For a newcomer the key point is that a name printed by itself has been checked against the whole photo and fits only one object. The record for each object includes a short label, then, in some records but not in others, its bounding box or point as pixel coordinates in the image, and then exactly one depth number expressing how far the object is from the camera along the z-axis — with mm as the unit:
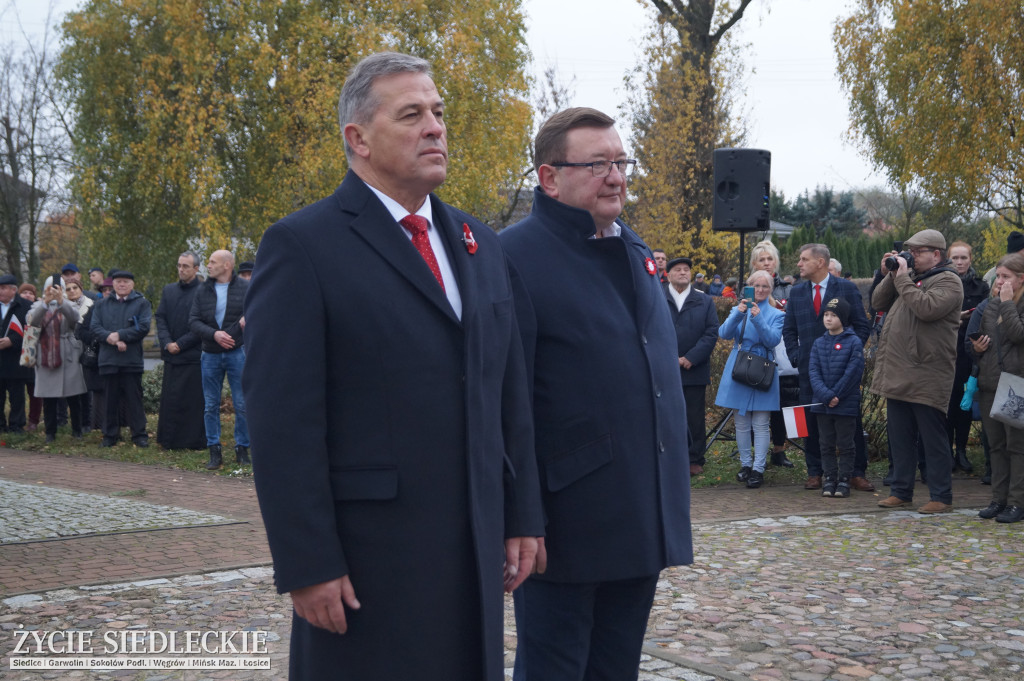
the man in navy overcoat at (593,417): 3195
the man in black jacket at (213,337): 11586
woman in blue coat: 10258
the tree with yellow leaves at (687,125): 26188
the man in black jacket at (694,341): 10695
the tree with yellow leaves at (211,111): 18703
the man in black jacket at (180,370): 12539
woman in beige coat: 14266
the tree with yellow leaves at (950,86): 20172
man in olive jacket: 8477
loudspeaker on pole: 12203
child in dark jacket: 9508
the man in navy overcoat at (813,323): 9742
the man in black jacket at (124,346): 13297
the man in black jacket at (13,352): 15117
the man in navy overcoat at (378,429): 2416
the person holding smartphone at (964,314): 10484
